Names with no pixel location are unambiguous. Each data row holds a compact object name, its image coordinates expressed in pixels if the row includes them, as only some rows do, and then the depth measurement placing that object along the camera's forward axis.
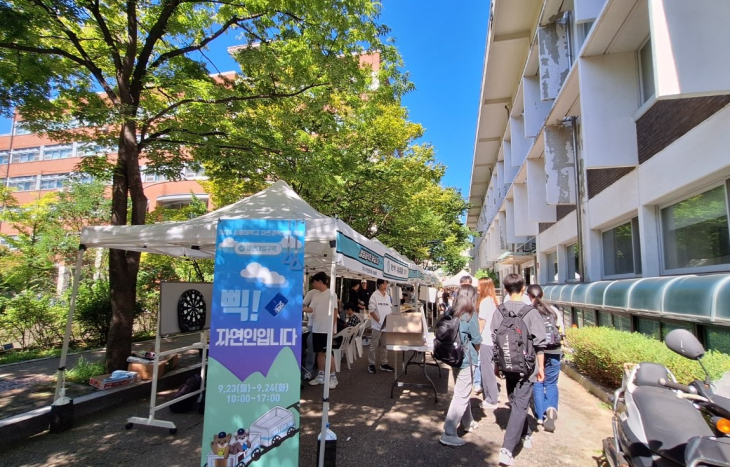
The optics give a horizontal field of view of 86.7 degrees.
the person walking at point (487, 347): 5.54
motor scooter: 2.01
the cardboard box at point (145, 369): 6.67
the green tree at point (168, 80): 6.70
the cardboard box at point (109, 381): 5.90
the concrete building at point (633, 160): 4.84
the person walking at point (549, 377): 4.75
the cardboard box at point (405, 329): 6.48
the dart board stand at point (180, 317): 4.85
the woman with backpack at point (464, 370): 4.39
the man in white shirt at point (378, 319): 8.25
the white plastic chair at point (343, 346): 7.49
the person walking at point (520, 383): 3.93
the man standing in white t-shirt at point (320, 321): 6.62
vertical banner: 3.39
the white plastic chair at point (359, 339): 9.45
